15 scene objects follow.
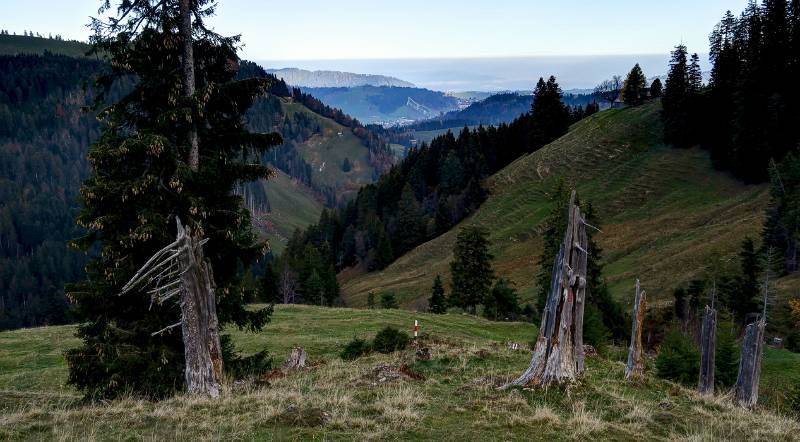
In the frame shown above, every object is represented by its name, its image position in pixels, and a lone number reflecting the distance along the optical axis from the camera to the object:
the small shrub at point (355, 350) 22.70
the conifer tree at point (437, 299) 59.55
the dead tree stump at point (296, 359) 20.47
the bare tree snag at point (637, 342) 16.75
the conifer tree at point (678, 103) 87.00
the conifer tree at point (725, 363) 23.23
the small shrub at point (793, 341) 37.44
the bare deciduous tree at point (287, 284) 75.88
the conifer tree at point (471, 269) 55.38
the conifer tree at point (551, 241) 46.78
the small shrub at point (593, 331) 27.22
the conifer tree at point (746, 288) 42.97
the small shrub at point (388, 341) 23.20
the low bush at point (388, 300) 63.06
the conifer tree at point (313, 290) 70.88
